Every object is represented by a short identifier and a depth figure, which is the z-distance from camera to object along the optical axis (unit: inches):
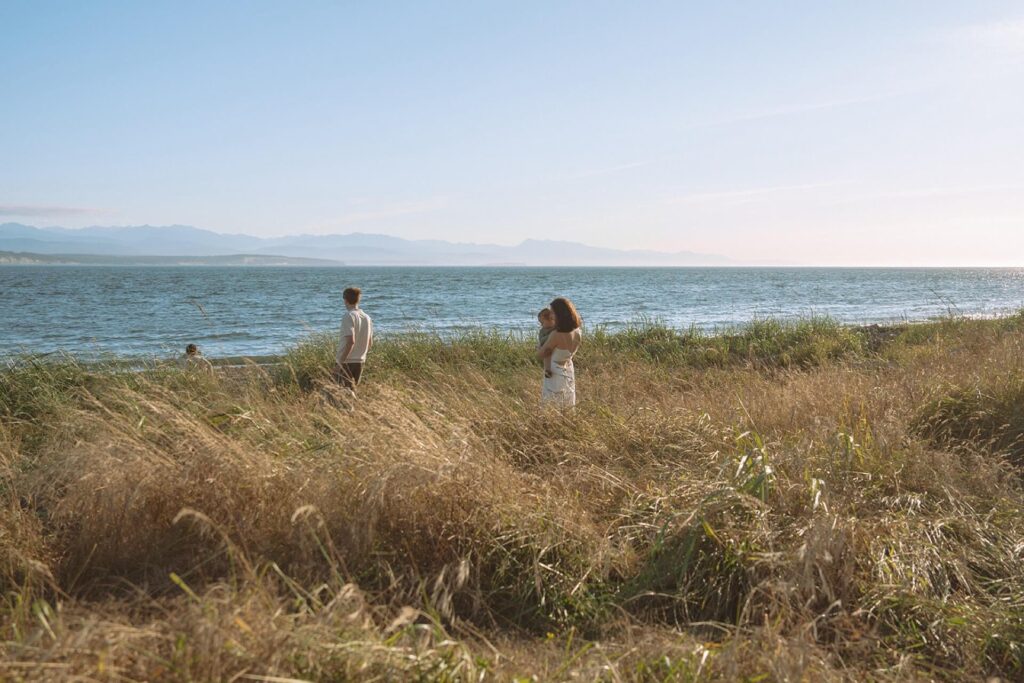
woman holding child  336.8
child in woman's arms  354.9
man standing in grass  382.9
